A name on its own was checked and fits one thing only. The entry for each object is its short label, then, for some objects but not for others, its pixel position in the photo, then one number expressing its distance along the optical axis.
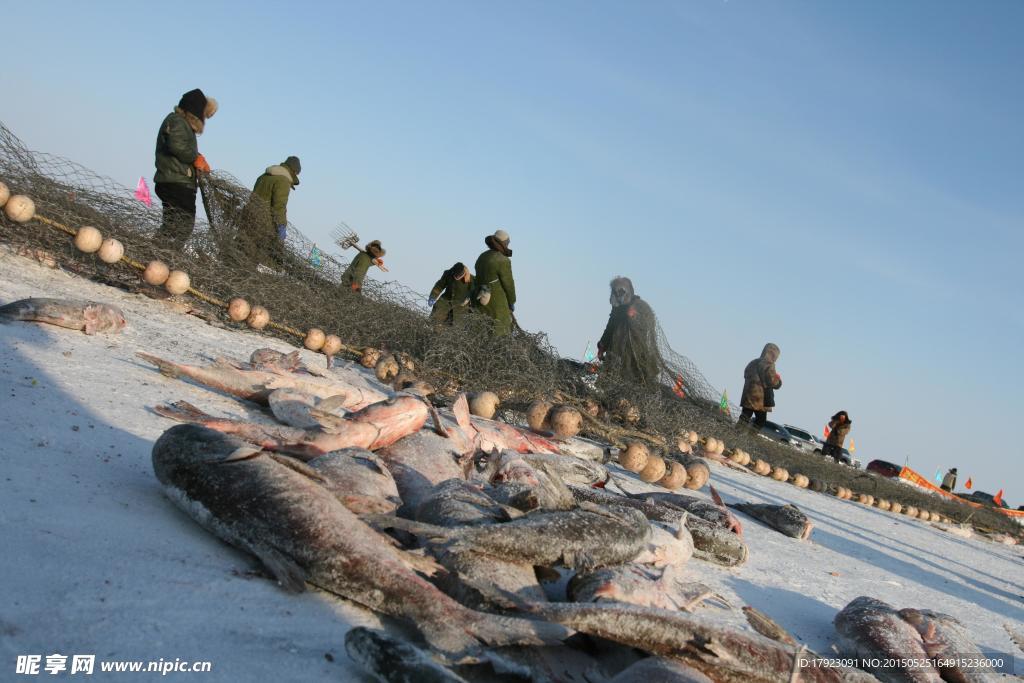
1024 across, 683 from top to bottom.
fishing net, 8.26
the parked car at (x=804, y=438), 26.28
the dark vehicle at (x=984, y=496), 31.18
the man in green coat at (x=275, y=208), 9.49
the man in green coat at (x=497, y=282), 11.12
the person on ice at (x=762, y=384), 15.34
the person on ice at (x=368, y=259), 12.96
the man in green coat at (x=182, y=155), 9.38
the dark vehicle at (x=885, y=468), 27.79
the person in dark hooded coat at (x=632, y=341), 11.76
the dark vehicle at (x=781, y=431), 23.62
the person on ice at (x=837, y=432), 20.23
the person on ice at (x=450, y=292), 11.12
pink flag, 13.93
